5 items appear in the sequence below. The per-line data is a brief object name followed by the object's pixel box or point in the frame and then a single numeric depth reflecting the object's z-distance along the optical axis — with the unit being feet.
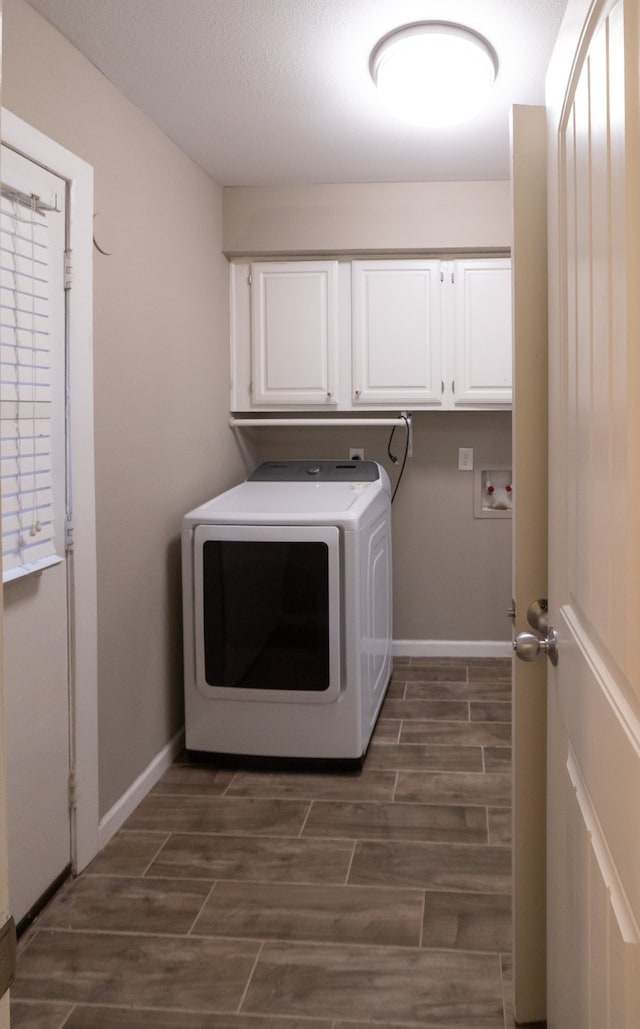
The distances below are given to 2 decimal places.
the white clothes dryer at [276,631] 9.99
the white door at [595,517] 2.69
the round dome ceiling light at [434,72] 7.97
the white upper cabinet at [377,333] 13.08
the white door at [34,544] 6.59
